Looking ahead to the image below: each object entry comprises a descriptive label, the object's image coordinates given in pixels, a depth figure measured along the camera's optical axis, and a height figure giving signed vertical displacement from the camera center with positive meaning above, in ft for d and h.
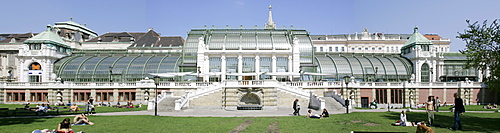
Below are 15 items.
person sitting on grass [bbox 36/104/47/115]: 102.31 -11.96
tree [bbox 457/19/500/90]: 86.13 +4.99
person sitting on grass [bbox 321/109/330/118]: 95.97 -12.04
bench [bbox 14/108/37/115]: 100.45 -12.90
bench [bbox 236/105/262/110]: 127.19 -13.60
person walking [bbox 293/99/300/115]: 106.42 -11.06
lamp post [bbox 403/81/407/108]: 172.78 -11.20
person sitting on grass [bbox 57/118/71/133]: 61.97 -9.84
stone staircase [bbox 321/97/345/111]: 127.75 -13.38
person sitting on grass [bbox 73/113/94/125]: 76.77 -10.93
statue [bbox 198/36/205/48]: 185.95 +12.25
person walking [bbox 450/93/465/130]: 66.39 -7.69
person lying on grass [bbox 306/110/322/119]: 94.40 -12.39
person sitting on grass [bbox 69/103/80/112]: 110.71 -12.26
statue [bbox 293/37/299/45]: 185.13 +12.76
